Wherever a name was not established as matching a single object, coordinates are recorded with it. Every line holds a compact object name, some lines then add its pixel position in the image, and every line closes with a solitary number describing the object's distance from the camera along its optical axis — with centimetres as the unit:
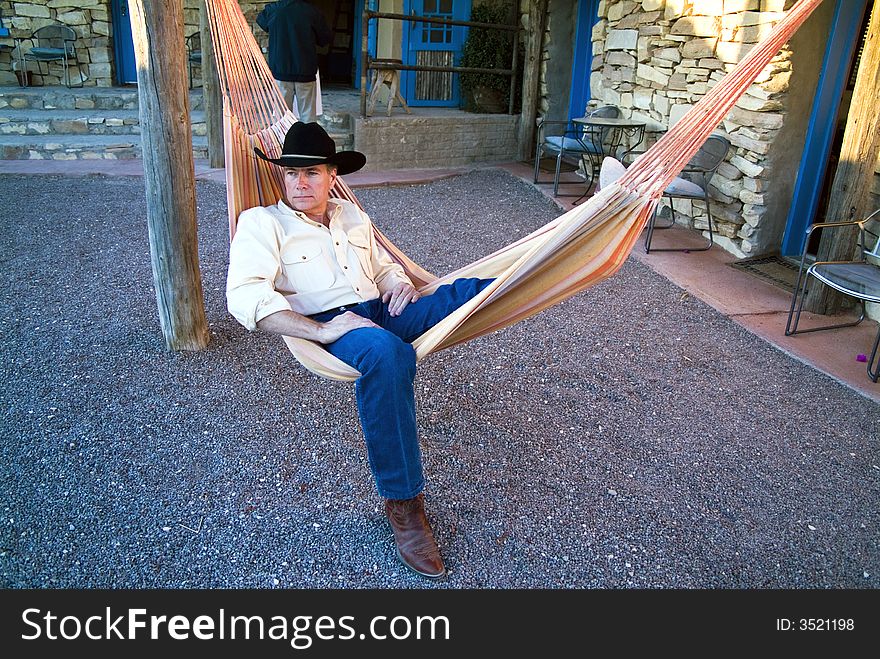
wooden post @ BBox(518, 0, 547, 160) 598
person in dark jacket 476
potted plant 638
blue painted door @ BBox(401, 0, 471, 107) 675
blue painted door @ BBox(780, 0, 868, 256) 362
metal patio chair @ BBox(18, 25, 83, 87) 701
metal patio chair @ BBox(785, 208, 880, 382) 271
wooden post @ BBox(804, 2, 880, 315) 292
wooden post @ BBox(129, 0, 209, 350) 241
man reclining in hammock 162
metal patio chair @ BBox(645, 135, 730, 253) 399
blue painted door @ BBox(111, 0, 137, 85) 734
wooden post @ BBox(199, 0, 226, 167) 503
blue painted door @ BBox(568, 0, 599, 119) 593
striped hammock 173
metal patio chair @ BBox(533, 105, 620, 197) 511
